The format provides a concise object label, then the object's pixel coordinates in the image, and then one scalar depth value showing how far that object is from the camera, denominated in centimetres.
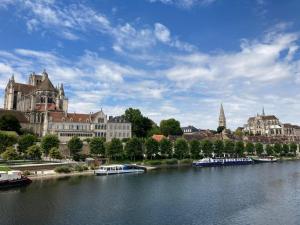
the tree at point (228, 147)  13326
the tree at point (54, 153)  8788
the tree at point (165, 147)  11131
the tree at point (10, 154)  8219
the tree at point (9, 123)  11124
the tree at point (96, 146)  9925
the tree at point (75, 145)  9762
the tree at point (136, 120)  13725
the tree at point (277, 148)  15812
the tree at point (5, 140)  8938
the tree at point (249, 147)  14562
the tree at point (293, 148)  16812
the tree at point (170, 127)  15350
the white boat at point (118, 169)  8169
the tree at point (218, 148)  13050
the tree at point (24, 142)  9275
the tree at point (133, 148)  10381
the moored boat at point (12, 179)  5875
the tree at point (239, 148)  13864
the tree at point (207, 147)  12531
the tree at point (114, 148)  9973
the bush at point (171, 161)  10619
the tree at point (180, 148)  11643
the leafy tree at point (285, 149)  16310
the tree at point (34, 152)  8730
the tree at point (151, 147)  10738
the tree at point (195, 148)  12051
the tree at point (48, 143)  9294
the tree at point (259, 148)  14980
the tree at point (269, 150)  15375
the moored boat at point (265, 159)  13312
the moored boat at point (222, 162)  10709
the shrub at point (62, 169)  7604
